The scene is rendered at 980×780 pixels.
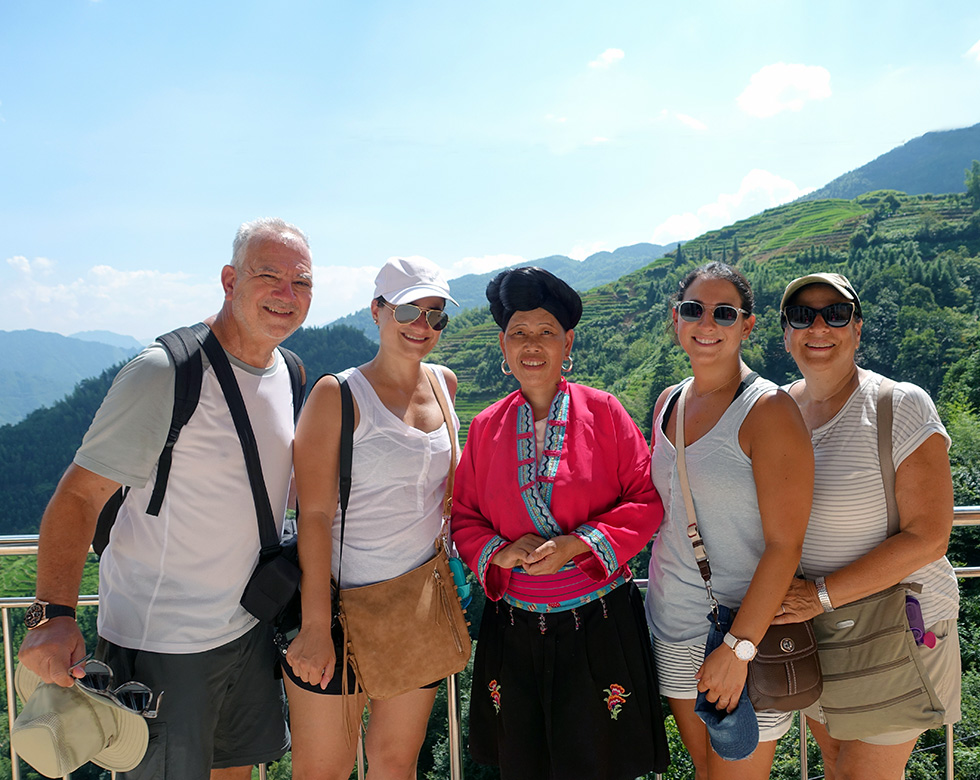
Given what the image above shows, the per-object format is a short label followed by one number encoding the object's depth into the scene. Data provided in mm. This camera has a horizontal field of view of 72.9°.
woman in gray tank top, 1722
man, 1741
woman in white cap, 1858
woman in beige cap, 1776
